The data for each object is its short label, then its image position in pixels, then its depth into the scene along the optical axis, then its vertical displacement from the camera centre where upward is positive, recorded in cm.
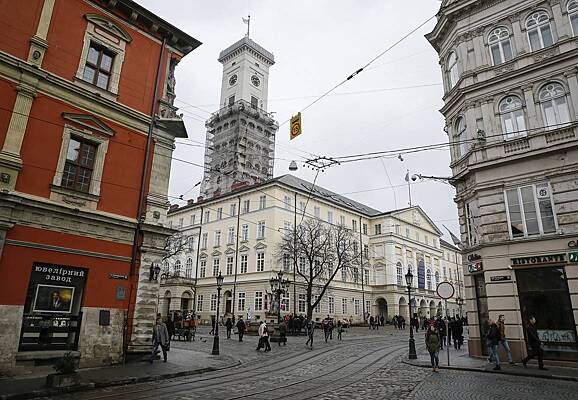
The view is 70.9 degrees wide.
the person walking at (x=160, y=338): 1580 -88
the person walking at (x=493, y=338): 1460 -59
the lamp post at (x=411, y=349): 1806 -129
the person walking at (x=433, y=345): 1457 -88
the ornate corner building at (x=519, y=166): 1559 +631
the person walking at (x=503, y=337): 1512 -58
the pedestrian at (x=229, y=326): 3110 -77
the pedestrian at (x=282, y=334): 2639 -106
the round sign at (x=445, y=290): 1573 +114
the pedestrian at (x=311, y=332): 2392 -84
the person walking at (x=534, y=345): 1406 -77
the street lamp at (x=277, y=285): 3618 +316
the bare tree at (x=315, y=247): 4372 +768
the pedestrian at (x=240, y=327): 2765 -74
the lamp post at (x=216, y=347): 1931 -143
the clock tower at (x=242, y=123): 7075 +3560
